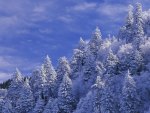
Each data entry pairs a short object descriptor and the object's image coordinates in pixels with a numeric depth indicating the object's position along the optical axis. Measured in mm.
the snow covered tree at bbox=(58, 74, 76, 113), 126438
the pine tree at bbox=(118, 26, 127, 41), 152412
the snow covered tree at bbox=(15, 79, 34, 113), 139625
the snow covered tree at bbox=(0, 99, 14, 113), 141125
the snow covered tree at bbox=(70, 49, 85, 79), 148500
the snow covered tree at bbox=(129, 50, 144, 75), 122050
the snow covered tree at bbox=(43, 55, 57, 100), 143000
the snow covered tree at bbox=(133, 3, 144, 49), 140712
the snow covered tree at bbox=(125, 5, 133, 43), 145875
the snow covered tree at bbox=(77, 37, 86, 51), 149350
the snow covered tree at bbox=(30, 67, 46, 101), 143125
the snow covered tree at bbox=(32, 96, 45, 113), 133875
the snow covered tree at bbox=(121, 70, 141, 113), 105281
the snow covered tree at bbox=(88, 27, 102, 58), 147162
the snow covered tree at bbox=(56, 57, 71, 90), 144125
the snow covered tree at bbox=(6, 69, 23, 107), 151500
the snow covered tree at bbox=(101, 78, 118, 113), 108000
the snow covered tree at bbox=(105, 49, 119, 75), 122250
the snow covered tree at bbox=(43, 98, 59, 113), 125662
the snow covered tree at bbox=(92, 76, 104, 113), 111538
